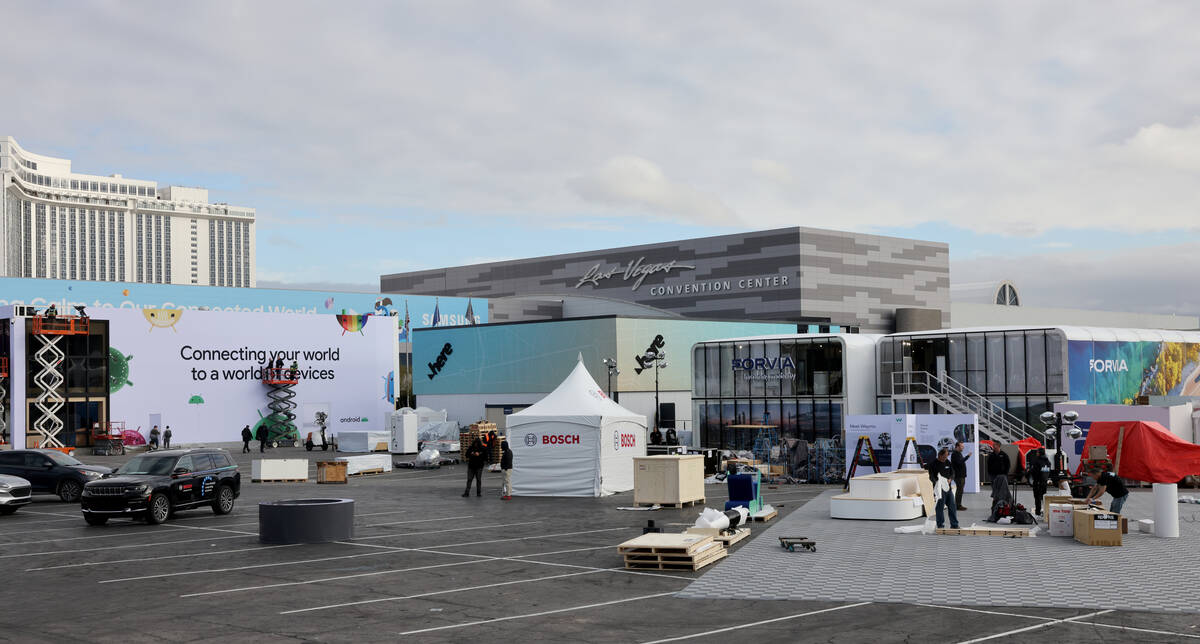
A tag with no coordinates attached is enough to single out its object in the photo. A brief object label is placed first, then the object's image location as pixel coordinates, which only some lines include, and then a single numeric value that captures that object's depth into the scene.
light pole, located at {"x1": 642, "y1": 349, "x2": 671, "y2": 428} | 67.65
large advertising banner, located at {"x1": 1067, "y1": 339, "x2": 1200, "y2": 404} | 41.62
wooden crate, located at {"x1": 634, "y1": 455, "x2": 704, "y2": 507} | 27.56
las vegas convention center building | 43.31
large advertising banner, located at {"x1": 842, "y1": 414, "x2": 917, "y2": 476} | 32.06
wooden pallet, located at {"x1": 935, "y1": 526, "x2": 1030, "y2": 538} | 20.62
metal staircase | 41.62
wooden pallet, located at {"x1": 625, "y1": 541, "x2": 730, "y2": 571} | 16.95
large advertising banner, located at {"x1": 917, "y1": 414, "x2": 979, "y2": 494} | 31.58
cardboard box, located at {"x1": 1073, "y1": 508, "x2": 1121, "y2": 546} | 19.05
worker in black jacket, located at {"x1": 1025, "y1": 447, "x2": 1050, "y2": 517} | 23.32
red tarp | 29.77
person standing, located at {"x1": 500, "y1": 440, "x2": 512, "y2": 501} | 31.97
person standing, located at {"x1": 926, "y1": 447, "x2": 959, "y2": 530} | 20.95
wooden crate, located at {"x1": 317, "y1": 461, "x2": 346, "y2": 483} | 40.41
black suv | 24.27
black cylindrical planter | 20.97
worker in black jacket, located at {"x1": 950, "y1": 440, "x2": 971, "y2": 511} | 22.84
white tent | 32.09
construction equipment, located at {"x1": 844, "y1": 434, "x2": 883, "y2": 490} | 32.19
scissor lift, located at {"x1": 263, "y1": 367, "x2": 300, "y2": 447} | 68.88
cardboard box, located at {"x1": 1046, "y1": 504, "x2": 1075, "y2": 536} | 20.34
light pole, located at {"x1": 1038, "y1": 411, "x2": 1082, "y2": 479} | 26.00
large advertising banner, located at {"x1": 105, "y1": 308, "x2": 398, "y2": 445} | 63.50
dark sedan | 31.56
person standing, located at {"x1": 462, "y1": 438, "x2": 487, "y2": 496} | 32.47
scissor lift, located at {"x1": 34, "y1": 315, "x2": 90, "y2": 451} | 56.72
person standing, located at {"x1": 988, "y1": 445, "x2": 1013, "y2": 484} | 22.12
